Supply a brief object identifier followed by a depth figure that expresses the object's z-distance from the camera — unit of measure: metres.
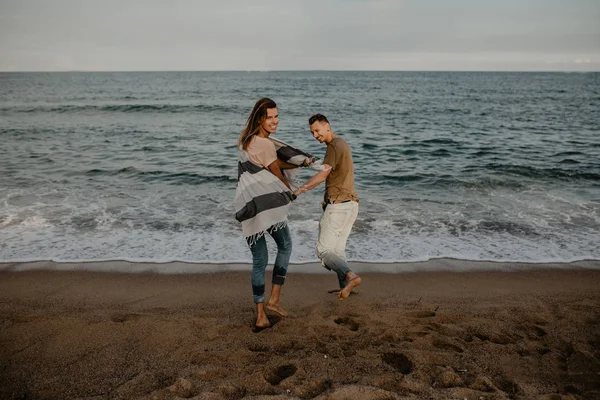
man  4.09
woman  3.61
